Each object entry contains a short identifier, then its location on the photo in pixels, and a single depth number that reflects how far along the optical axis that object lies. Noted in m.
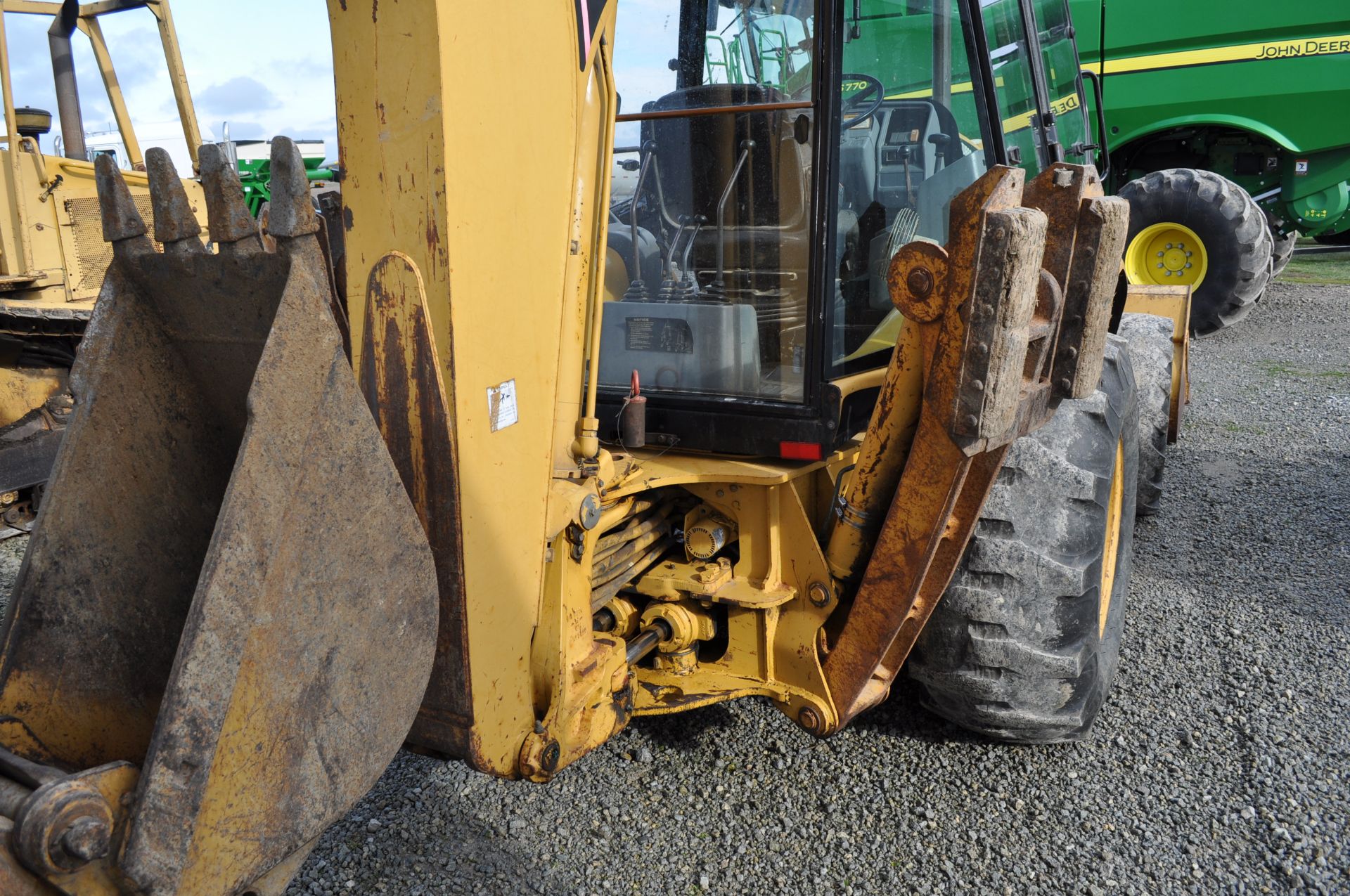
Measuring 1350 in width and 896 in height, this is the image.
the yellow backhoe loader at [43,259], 5.32
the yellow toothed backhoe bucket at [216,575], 1.12
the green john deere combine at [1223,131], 7.89
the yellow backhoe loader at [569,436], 1.23
